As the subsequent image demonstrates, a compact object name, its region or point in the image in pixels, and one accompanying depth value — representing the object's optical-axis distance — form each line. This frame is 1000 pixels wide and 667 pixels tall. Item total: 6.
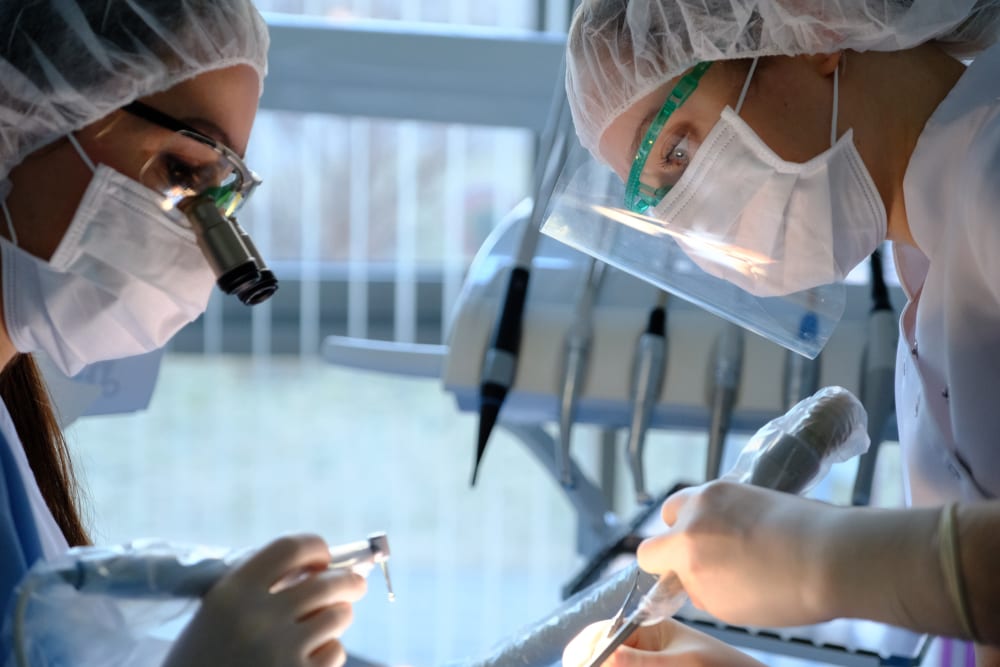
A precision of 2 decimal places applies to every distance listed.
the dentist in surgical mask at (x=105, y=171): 1.11
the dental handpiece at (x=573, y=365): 1.72
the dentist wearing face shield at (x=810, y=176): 1.12
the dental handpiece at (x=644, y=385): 1.67
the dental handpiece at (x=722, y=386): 1.65
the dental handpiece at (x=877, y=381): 1.56
